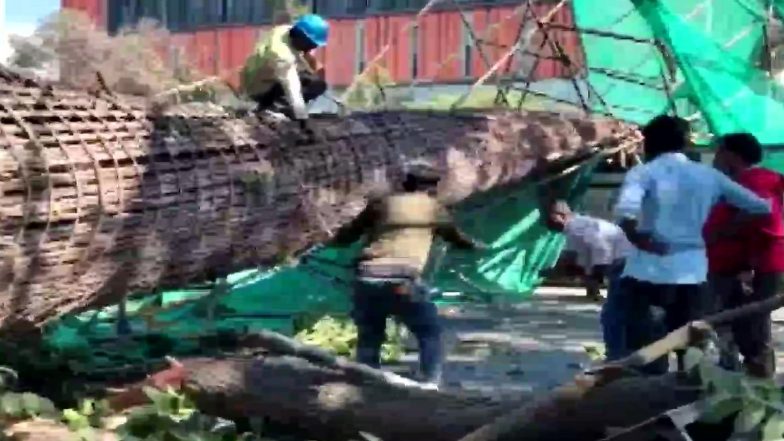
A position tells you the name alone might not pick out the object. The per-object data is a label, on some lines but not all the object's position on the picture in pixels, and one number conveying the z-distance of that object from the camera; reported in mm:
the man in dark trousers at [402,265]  7270
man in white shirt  9594
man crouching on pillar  9445
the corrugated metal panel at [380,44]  29250
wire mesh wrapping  5723
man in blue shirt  6754
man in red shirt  7480
